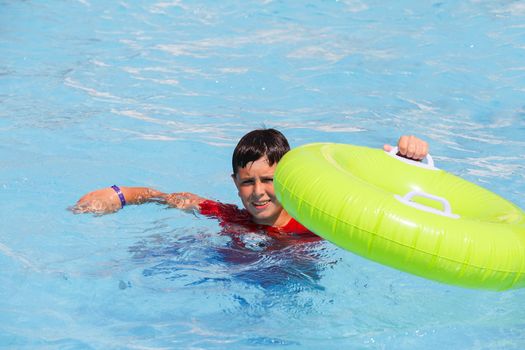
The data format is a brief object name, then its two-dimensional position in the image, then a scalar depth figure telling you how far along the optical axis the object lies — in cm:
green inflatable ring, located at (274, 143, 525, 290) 694
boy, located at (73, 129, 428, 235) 927
